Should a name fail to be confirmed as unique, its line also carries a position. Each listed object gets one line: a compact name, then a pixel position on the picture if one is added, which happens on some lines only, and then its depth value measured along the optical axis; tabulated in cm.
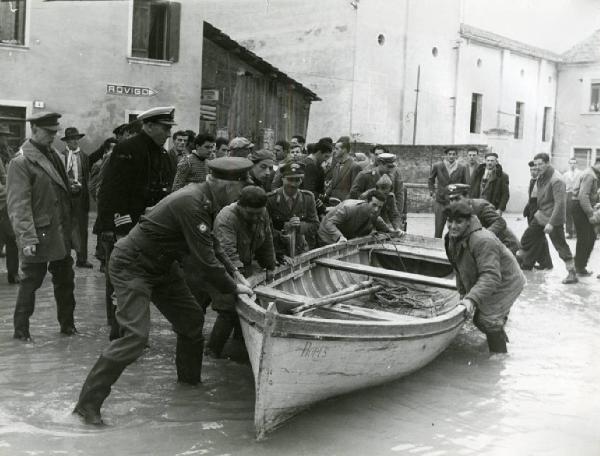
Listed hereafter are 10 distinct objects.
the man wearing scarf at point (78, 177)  941
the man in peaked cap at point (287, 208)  754
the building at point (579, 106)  3144
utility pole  2741
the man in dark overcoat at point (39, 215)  600
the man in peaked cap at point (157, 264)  463
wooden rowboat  450
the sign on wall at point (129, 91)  1554
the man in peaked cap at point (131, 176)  581
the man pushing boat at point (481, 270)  643
